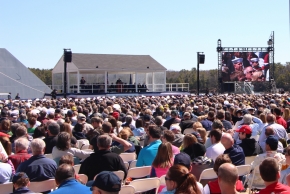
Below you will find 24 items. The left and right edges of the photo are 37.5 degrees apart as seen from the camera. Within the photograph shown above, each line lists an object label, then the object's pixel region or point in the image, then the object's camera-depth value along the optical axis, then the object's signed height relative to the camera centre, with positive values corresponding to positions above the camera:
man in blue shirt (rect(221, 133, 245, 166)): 6.09 -0.89
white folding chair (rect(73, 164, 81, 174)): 5.91 -1.09
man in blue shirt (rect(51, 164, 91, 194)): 4.07 -0.90
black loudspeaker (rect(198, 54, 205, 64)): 33.66 +2.48
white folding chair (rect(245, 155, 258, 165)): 6.90 -1.14
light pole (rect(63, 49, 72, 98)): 29.62 +2.36
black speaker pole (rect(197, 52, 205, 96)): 33.59 +2.48
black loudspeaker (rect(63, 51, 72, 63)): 29.66 +2.36
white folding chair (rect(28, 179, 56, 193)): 5.12 -1.15
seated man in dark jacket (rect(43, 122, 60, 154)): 7.36 -0.83
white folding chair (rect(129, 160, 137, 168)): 6.62 -1.16
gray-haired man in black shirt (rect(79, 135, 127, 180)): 5.46 -0.93
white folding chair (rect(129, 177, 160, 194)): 4.98 -1.11
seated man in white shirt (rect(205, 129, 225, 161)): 6.42 -0.87
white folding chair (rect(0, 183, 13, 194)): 4.84 -1.12
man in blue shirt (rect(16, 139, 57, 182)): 5.23 -0.95
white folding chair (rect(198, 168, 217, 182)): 5.35 -1.07
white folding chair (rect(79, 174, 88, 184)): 5.20 -1.08
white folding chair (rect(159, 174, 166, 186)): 5.08 -1.07
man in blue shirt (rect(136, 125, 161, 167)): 6.20 -0.94
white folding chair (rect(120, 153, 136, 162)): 6.85 -1.08
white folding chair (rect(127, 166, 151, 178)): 5.79 -1.13
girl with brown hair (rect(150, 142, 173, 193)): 5.32 -0.89
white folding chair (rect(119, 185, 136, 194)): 4.64 -1.10
